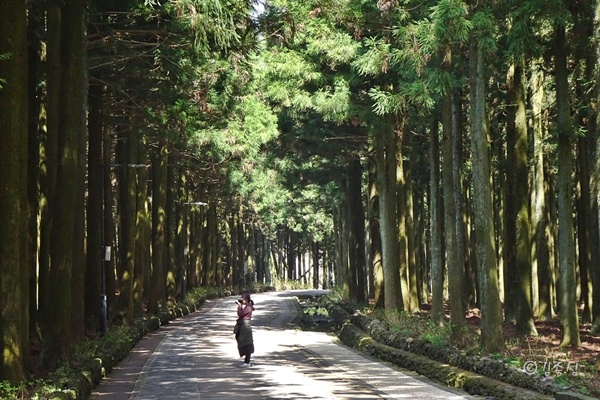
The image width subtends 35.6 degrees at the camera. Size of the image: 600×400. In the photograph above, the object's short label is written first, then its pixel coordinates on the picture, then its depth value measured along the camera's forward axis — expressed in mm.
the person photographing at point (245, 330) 24125
